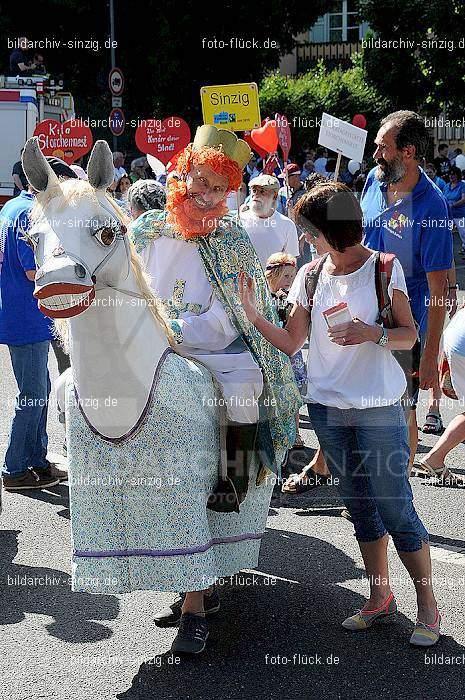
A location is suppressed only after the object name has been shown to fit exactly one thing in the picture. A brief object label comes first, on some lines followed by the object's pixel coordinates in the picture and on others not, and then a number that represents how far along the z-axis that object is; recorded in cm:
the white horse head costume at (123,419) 371
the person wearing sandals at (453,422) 541
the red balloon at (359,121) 1844
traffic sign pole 2380
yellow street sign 1062
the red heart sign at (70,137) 1185
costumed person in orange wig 418
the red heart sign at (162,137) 1361
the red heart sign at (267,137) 1180
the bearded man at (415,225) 517
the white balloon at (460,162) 2176
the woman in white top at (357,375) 398
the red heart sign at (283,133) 1234
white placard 873
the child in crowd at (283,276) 680
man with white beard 836
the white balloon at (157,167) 1003
